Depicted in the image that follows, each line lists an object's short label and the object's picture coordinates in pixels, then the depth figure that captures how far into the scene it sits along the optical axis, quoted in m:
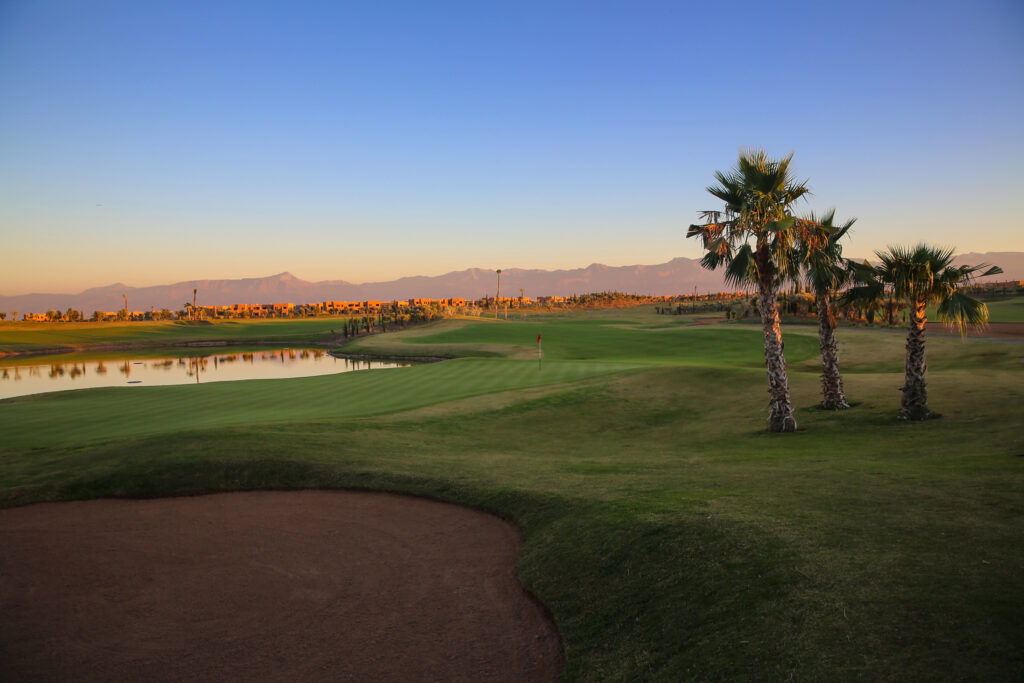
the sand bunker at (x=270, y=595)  7.25
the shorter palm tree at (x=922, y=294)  17.70
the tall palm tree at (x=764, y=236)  18.28
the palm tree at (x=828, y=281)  19.44
